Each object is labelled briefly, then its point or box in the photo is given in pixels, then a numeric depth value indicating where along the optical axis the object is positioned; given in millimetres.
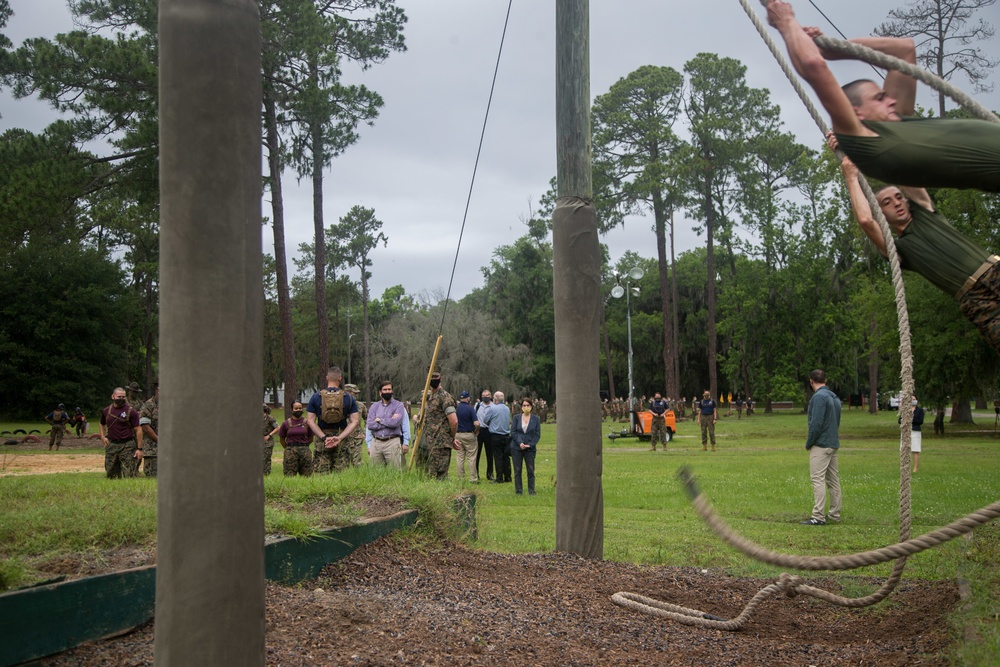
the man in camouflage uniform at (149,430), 14035
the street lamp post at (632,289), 37872
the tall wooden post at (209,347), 2619
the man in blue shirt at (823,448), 11812
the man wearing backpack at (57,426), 29641
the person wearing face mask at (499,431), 19000
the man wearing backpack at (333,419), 12347
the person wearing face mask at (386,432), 13375
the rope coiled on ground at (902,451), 3570
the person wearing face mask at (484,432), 19484
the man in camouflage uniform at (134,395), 17000
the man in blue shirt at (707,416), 28609
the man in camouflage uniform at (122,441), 14438
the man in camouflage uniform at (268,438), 15987
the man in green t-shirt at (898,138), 3373
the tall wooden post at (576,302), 7555
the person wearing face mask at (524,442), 16281
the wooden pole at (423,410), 10931
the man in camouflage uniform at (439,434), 14664
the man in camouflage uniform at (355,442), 13414
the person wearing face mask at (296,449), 14734
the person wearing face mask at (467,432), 18328
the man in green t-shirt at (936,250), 3799
